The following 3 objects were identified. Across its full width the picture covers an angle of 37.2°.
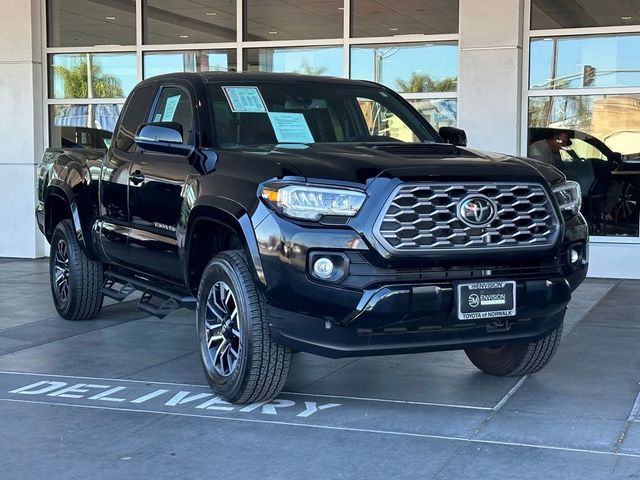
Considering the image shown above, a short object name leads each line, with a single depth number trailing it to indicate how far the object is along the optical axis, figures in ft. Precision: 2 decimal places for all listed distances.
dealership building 35.37
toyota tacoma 15.57
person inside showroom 35.63
